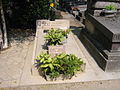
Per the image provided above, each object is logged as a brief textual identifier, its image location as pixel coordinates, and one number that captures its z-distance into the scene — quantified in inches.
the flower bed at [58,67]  124.7
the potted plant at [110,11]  190.7
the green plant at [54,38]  163.4
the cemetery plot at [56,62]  125.6
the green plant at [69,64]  126.0
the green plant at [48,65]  124.1
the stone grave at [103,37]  138.7
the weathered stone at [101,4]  196.6
